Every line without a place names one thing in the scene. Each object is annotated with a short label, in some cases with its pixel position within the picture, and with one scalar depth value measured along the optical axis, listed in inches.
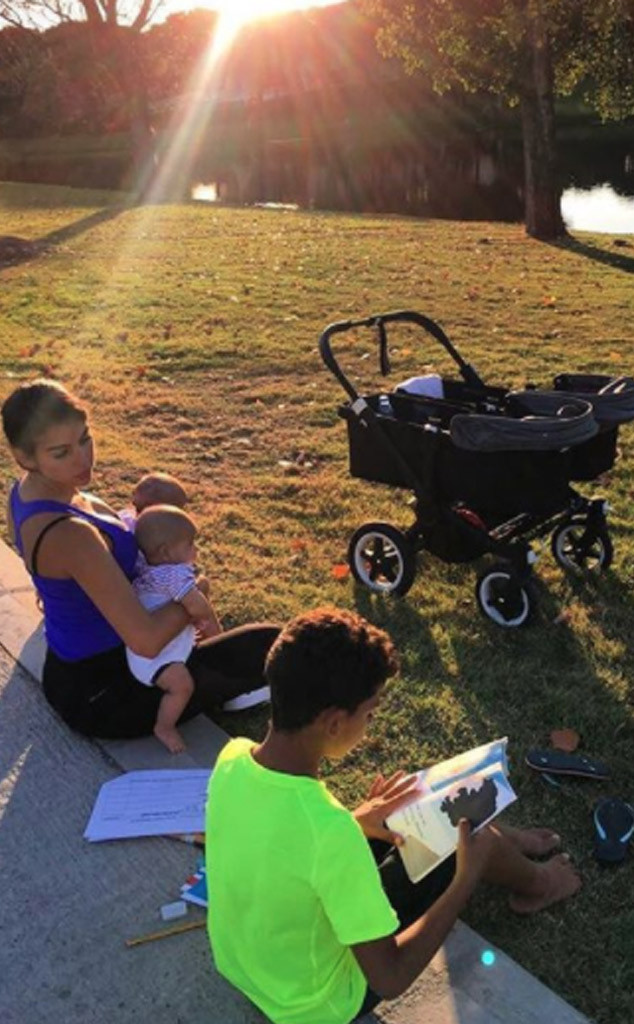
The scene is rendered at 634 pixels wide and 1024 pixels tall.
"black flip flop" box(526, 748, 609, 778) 129.6
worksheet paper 123.2
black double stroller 157.1
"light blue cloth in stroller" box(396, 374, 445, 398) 189.2
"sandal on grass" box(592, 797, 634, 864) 116.6
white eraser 110.1
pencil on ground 107.2
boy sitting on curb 77.5
